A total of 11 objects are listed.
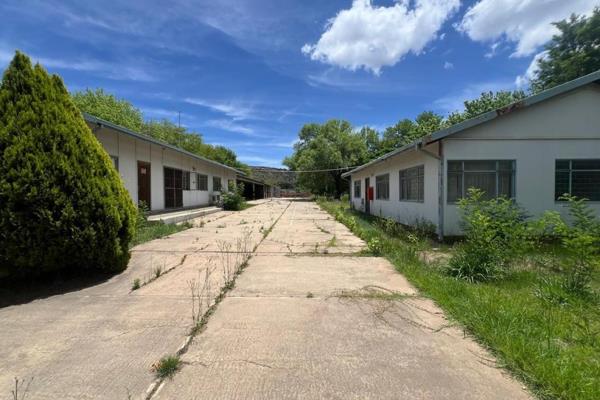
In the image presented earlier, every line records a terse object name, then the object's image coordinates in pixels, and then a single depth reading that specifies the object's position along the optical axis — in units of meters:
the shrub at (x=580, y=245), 4.43
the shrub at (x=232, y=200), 23.12
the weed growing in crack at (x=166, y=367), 2.66
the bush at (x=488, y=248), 5.42
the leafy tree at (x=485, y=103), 31.50
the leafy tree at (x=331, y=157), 45.22
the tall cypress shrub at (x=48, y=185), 4.44
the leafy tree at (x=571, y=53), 23.08
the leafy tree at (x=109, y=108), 34.41
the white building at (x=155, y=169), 11.25
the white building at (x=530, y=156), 9.39
